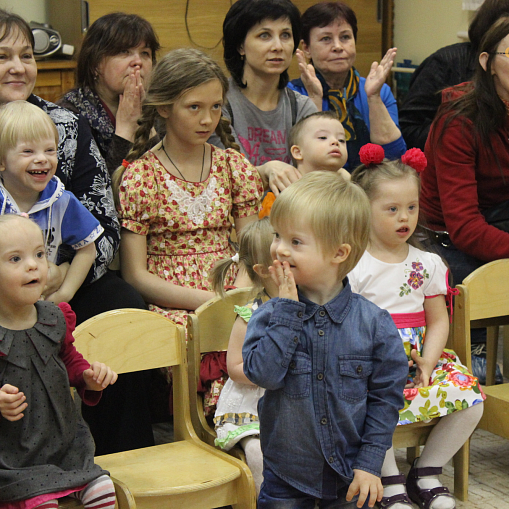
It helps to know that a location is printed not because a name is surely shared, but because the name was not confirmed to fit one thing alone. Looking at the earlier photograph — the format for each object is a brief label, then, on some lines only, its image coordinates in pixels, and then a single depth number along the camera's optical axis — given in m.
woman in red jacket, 4.87
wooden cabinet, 7.61
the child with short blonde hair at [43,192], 3.65
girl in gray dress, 2.85
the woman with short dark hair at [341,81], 5.69
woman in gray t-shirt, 5.34
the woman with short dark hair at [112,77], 4.91
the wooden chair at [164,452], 3.30
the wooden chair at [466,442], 3.97
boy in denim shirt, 2.75
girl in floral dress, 4.41
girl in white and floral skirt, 3.93
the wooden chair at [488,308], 4.22
